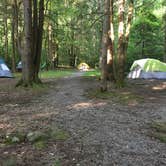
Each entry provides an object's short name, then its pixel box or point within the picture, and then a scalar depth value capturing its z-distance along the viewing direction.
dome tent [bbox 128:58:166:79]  12.20
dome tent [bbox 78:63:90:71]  23.69
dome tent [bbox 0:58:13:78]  11.93
